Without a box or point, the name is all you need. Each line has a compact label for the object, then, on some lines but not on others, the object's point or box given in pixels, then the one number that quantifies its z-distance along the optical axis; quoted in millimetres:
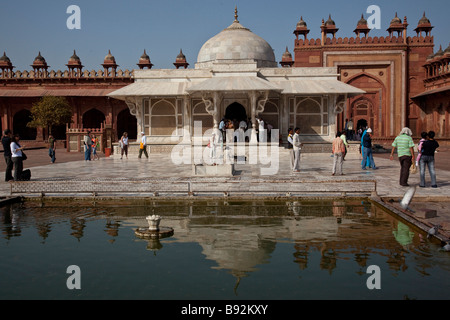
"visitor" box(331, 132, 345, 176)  10586
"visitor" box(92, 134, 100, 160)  17722
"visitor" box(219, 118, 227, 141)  19075
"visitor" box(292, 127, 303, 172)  11250
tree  30219
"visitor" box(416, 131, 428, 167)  8938
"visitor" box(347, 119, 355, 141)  22219
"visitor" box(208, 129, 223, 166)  11851
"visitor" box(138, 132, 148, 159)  17159
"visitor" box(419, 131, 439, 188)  8883
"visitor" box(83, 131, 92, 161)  16469
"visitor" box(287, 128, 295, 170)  11548
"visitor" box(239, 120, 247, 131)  19266
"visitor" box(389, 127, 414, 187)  8984
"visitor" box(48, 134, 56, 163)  16109
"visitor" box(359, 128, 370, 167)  12486
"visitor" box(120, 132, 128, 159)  17817
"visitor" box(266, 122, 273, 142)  20080
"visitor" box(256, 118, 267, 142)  18641
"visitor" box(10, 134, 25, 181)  9742
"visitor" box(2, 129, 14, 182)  9883
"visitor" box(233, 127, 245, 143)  19031
